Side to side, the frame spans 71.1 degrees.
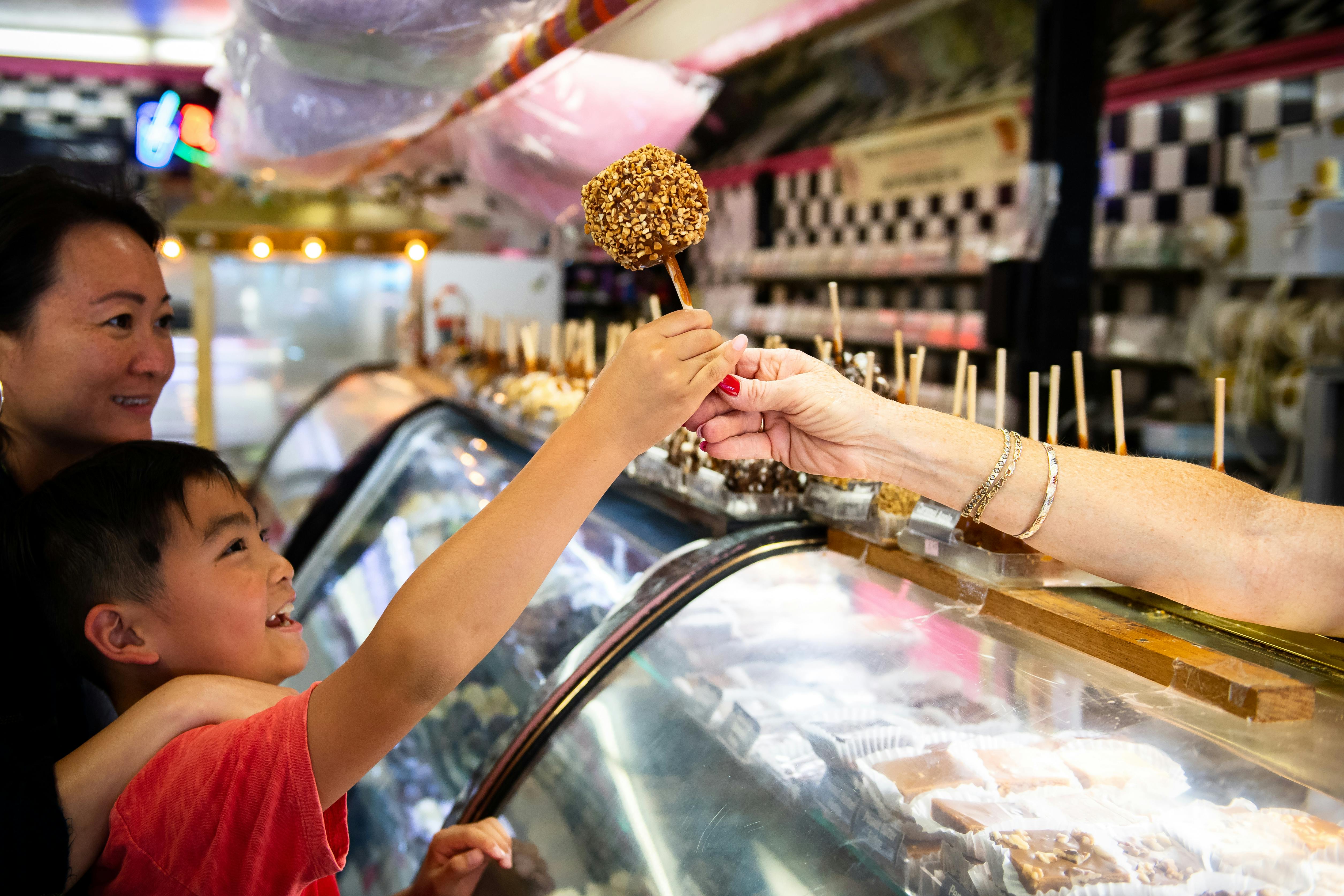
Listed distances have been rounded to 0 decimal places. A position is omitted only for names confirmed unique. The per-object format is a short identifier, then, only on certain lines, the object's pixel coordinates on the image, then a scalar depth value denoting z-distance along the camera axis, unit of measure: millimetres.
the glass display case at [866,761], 997
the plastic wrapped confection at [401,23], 2016
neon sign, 5777
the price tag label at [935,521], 1454
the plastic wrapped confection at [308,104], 2623
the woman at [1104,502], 1202
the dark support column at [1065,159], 3299
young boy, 907
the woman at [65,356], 1222
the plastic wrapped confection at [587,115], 2926
